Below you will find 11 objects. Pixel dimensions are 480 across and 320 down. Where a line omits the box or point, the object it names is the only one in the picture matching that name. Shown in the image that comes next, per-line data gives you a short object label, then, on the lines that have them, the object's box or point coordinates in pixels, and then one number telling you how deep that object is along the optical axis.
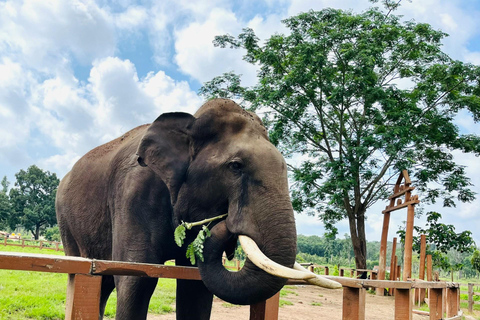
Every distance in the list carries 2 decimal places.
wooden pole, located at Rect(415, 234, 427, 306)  14.66
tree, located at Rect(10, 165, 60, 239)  66.00
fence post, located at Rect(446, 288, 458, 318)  9.17
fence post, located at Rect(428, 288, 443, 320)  7.34
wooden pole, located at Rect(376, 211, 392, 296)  17.66
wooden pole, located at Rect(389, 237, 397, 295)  17.36
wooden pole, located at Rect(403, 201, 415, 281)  13.73
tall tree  18.72
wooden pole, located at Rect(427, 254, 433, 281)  12.66
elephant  3.34
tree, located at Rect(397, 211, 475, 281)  20.95
